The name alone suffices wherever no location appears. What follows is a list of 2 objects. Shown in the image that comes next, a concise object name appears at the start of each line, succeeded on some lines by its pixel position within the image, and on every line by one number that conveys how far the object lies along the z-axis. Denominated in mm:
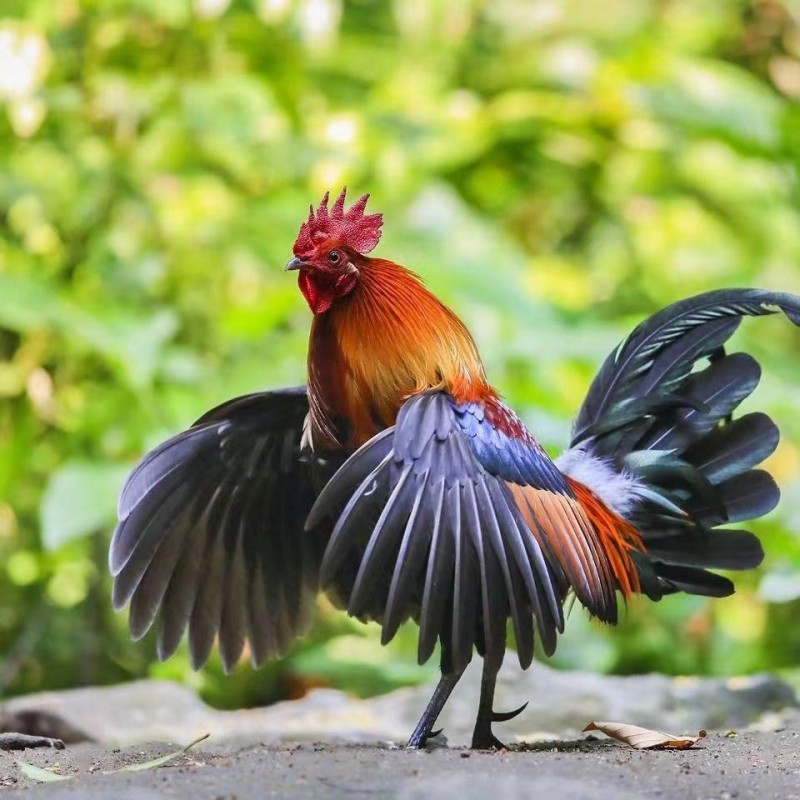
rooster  6426
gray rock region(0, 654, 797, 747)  9617
